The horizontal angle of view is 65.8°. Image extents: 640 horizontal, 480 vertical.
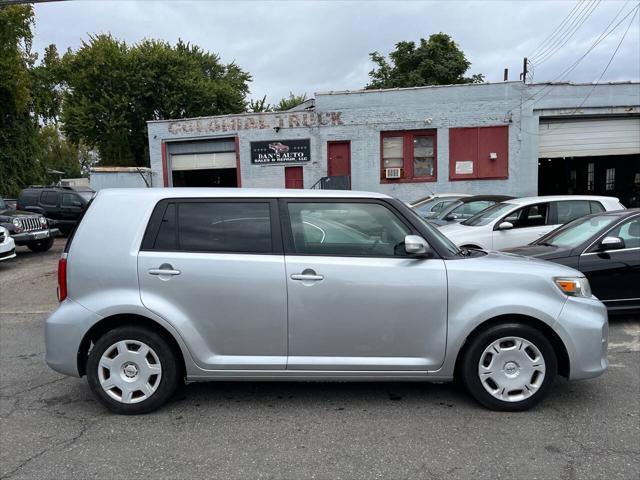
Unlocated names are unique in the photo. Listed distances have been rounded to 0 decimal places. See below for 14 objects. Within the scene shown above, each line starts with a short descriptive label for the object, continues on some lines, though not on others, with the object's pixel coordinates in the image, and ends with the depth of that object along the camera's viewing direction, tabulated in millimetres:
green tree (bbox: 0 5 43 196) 22625
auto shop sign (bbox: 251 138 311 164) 20484
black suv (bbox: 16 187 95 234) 17097
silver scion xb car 3637
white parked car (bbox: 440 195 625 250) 8547
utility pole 34875
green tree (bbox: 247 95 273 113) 42588
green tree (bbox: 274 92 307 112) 46941
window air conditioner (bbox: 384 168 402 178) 20188
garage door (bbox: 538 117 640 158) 19312
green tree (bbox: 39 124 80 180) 59903
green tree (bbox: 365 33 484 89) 34406
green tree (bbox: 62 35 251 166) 31438
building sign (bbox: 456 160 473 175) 19844
